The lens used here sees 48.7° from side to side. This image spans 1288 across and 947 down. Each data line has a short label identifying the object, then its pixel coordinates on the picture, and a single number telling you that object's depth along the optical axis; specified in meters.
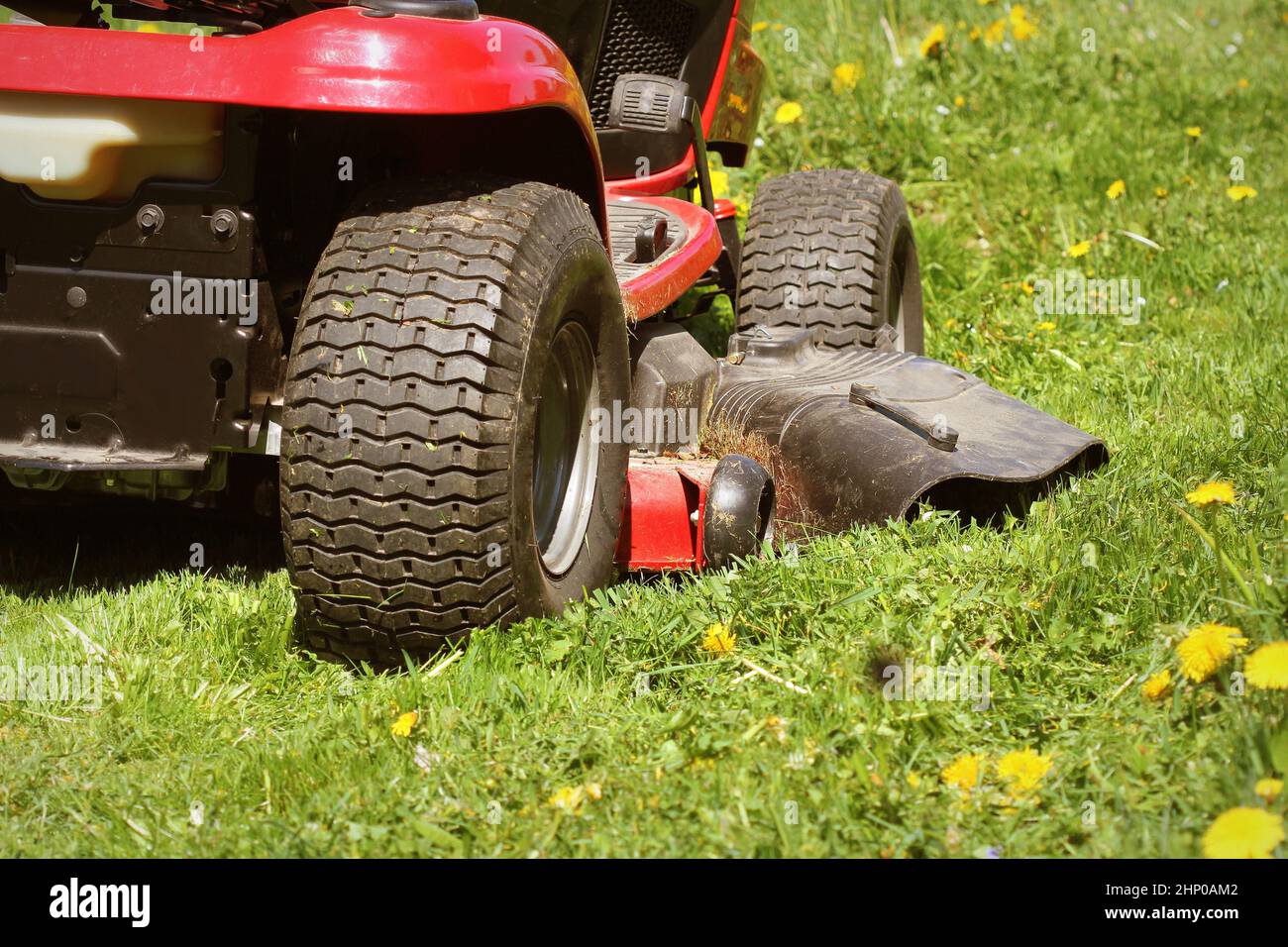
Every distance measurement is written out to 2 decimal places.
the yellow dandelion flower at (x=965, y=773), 2.07
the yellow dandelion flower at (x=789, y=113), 5.85
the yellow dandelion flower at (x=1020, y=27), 6.68
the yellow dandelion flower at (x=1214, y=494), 2.49
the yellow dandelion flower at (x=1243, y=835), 1.77
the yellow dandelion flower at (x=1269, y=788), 1.87
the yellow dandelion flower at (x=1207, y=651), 2.13
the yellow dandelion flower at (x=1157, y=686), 2.23
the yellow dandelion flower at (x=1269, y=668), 1.98
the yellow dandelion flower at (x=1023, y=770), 2.05
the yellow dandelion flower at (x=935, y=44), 6.43
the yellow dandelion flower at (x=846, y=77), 6.32
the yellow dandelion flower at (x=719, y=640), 2.55
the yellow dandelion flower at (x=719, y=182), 5.23
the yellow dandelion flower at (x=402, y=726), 2.29
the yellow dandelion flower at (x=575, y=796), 2.07
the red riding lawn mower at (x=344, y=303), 2.28
